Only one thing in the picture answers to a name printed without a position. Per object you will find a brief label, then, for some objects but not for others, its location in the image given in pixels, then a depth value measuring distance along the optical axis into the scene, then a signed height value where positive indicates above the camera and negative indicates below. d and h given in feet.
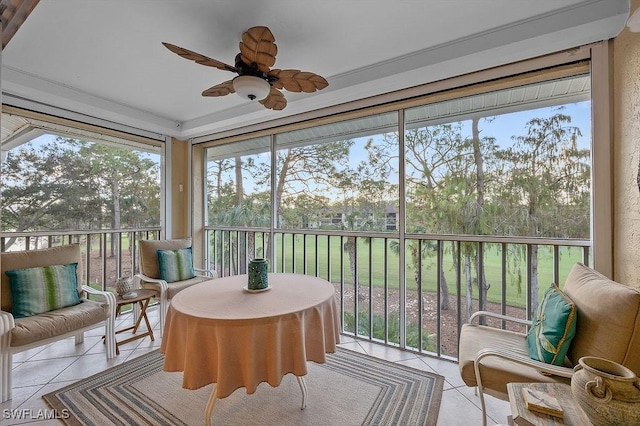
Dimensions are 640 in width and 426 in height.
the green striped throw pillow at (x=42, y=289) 7.21 -2.02
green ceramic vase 6.06 -1.36
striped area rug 5.70 -4.17
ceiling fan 5.38 +3.03
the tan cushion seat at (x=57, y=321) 6.47 -2.70
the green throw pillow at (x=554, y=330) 4.58 -2.03
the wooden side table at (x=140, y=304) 8.72 -3.14
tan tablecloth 4.35 -2.06
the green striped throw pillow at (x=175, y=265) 10.45 -1.97
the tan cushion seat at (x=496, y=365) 4.69 -2.72
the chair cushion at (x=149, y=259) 10.53 -1.70
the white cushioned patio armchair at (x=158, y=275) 9.68 -2.35
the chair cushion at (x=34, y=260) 7.25 -1.30
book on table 3.33 -2.38
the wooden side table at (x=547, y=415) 3.22 -2.42
